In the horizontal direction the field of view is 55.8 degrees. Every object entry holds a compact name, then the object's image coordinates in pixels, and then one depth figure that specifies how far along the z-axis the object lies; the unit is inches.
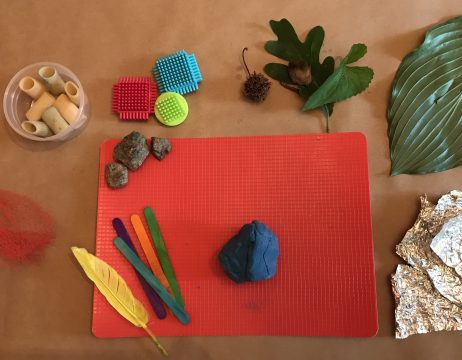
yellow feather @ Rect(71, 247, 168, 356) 36.2
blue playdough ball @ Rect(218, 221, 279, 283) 33.9
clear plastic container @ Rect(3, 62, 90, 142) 38.5
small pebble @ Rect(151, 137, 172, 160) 37.9
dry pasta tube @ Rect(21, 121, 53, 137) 37.9
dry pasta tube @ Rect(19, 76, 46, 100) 38.6
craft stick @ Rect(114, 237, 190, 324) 36.4
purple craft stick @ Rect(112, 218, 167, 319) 36.7
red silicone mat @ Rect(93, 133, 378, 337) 36.4
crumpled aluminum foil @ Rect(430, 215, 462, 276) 34.9
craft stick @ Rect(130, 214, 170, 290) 37.1
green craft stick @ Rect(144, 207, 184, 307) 36.9
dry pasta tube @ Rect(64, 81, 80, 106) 38.2
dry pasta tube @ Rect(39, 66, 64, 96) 38.0
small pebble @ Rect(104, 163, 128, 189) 38.1
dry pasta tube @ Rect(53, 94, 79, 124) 38.5
